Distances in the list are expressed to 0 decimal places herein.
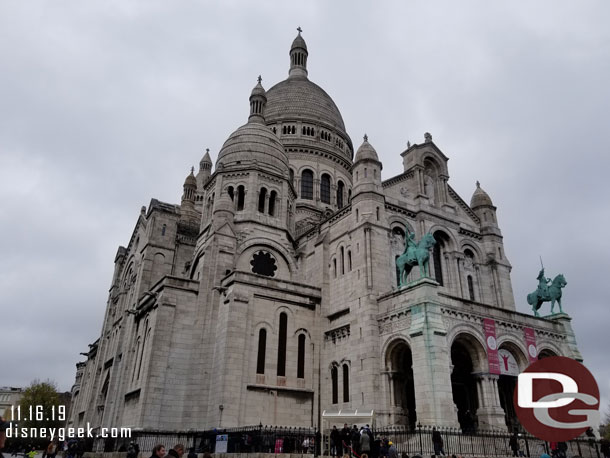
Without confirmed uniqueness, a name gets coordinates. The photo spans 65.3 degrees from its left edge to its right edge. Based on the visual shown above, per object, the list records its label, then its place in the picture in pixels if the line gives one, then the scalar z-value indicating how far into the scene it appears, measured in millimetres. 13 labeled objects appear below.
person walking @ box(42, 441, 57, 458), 21750
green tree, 66062
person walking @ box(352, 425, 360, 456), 21069
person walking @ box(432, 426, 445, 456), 20116
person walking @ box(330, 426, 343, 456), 20683
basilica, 27297
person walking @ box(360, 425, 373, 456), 18969
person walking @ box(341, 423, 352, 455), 21328
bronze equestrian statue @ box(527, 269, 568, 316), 31938
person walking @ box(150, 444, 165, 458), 7756
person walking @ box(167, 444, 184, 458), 7385
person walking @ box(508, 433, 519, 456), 22297
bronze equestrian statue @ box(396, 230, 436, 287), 27422
